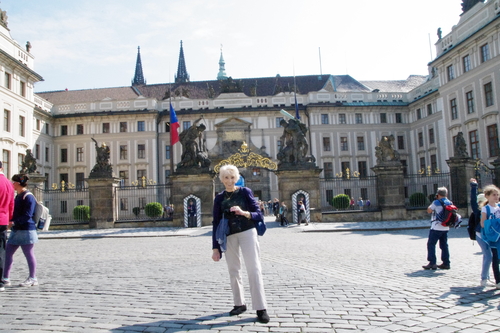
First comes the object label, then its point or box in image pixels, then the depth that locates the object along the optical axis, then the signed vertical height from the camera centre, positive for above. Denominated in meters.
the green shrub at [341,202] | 30.00 -0.32
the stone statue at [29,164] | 22.47 +2.50
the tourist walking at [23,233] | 6.79 -0.33
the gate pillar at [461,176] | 20.92 +0.72
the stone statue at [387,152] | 21.09 +2.09
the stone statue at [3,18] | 35.83 +16.43
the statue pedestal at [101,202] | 20.80 +0.33
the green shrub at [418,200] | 23.53 -0.37
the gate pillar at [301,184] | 21.27 +0.75
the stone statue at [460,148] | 21.34 +2.13
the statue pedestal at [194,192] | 21.19 +0.62
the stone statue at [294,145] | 21.56 +2.71
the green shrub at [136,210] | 29.99 -0.25
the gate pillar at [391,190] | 20.86 +0.22
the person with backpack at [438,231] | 7.59 -0.70
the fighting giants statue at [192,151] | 21.47 +2.64
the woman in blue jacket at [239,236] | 4.52 -0.37
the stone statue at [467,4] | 34.03 +14.97
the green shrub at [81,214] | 23.91 -0.23
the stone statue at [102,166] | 20.91 +2.07
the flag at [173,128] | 26.31 +4.71
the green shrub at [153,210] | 23.13 -0.19
